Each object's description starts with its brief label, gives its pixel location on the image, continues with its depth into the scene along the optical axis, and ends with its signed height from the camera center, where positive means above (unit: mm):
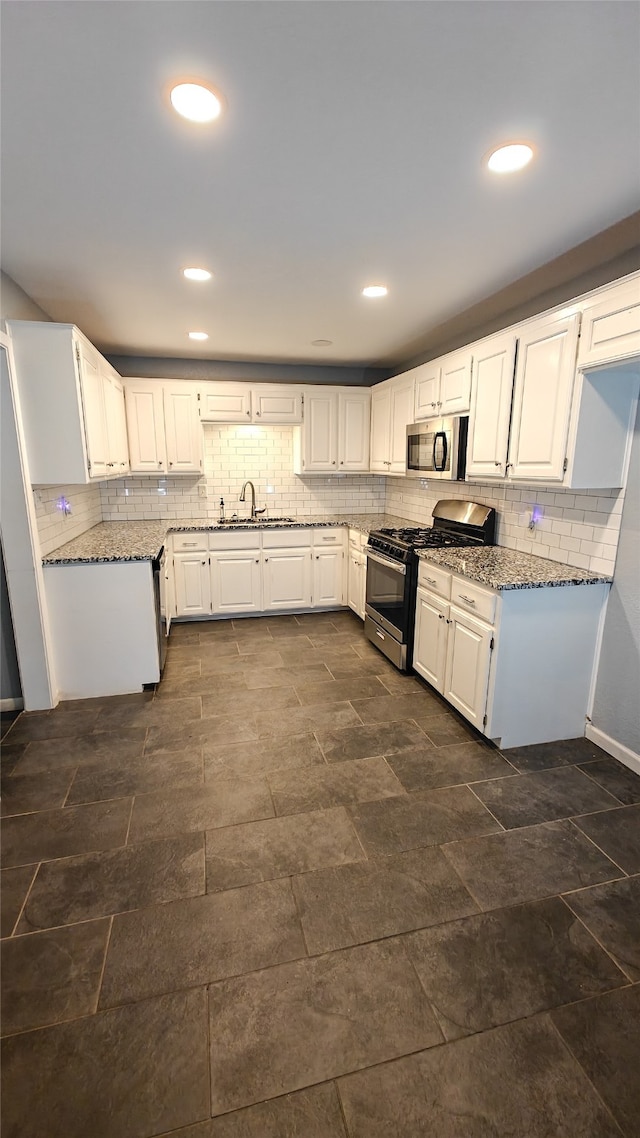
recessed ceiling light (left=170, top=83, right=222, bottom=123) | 1353 +1013
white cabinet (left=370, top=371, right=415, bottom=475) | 4145 +406
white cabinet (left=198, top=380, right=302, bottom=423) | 4582 +595
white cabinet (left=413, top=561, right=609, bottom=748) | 2545 -1010
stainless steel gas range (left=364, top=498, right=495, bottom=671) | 3453 -690
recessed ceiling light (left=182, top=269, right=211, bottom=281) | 2602 +1015
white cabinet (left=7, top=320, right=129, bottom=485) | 2729 +376
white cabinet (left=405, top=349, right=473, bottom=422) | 3238 +569
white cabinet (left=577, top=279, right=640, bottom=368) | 2010 +589
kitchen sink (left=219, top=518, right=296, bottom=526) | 4699 -523
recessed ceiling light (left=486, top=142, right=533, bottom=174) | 1602 +1017
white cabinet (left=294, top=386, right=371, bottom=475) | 4809 +340
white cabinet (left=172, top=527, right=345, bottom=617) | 4535 -979
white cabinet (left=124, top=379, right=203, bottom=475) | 4441 +359
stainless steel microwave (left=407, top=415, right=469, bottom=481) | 3312 +138
